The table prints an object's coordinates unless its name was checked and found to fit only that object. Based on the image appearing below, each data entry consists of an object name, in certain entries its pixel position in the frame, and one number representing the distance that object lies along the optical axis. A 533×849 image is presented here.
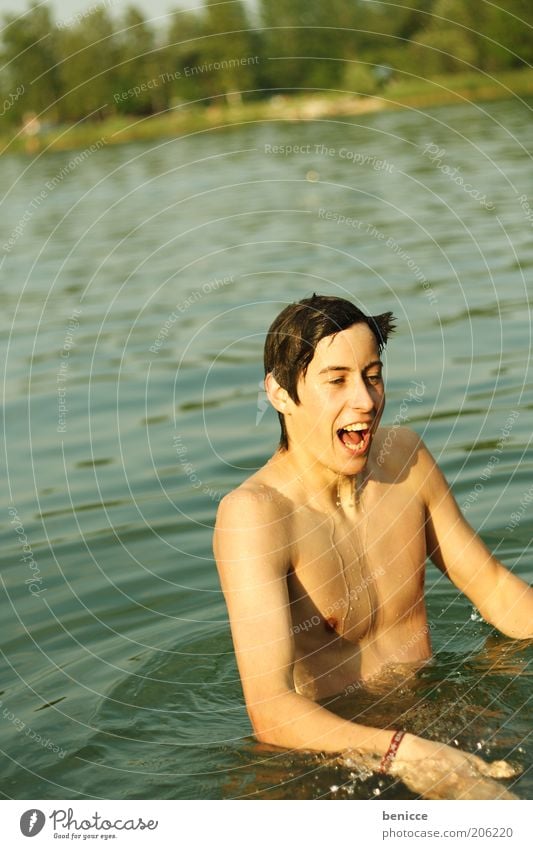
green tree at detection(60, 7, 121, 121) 48.47
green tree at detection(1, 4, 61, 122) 51.56
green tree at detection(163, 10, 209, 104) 46.09
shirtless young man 4.29
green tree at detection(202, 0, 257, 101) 41.09
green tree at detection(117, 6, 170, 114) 46.06
